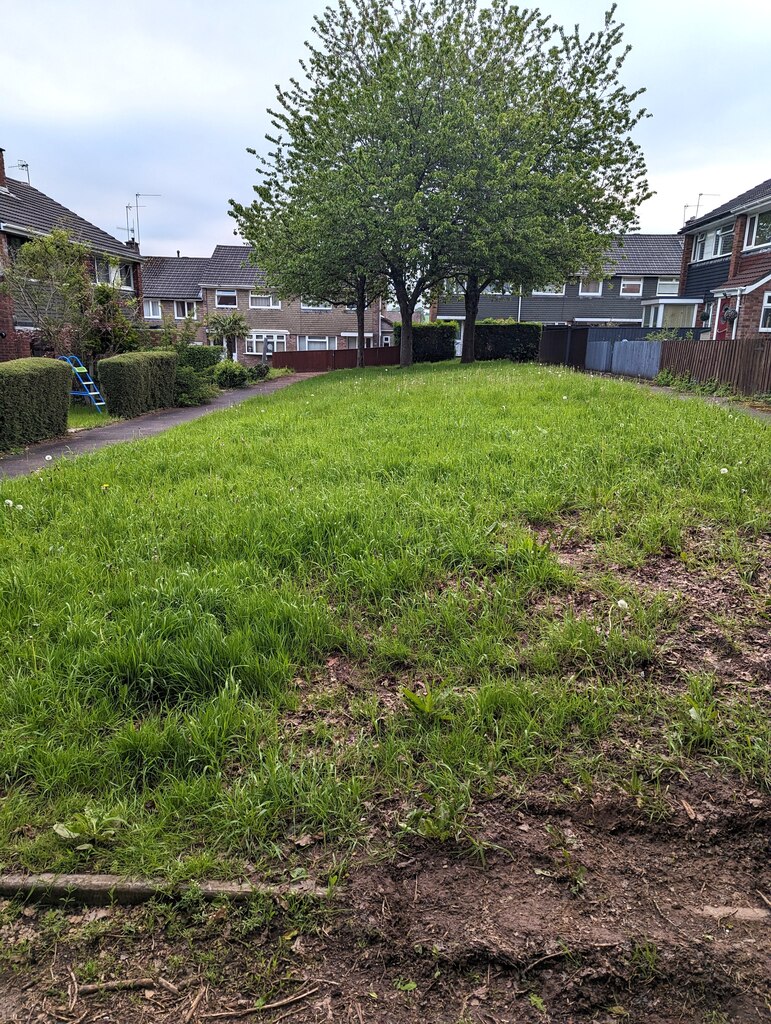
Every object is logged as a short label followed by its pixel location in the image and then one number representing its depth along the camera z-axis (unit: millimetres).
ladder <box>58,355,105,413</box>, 16453
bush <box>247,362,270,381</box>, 29769
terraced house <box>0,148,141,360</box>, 20234
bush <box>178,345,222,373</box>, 23547
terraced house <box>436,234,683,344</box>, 43188
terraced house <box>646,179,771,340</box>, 23453
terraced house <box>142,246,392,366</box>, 48812
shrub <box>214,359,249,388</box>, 26766
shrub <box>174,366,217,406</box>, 18188
